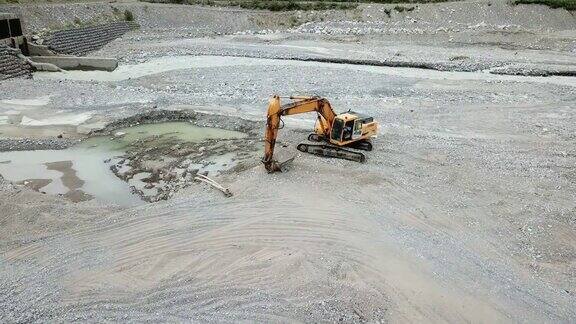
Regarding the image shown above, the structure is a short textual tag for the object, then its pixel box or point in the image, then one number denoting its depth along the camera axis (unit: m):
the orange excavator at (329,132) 13.54
